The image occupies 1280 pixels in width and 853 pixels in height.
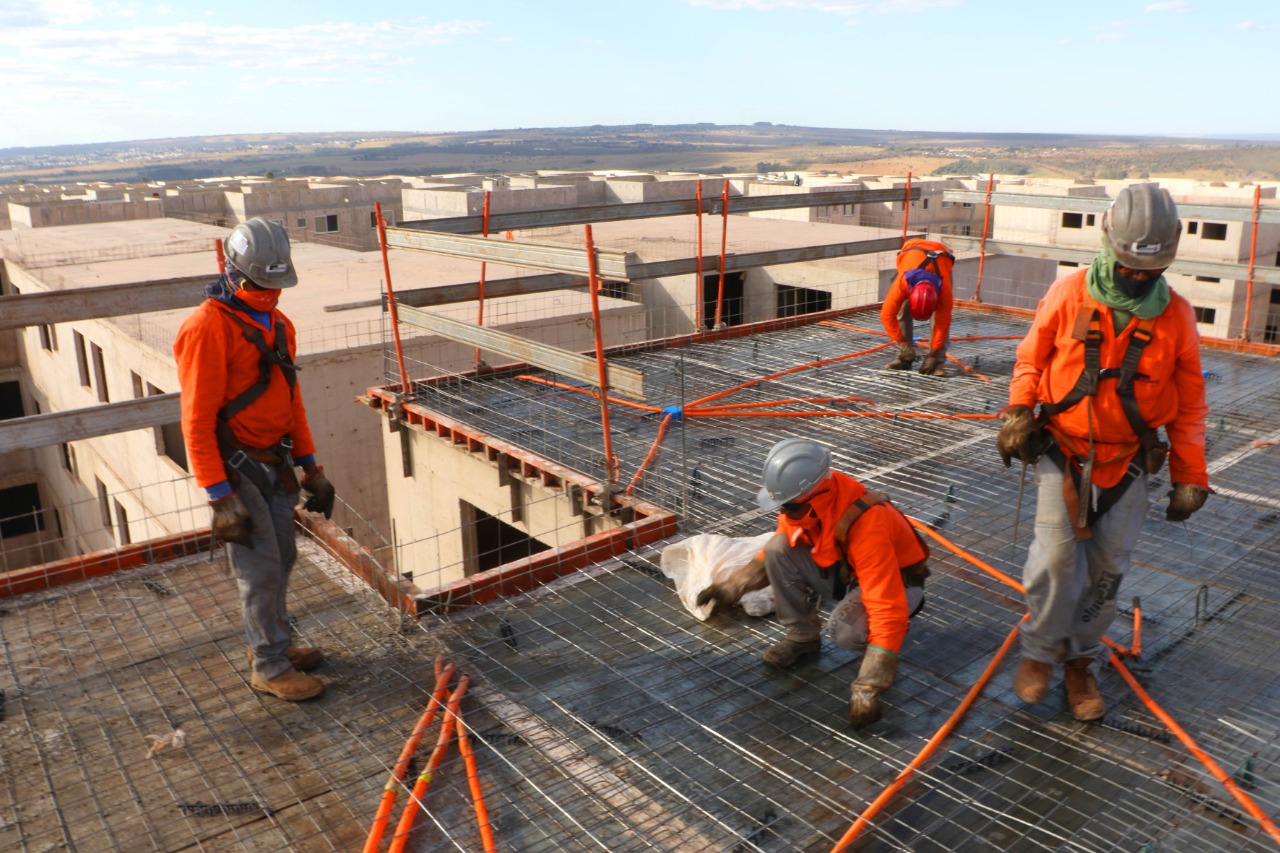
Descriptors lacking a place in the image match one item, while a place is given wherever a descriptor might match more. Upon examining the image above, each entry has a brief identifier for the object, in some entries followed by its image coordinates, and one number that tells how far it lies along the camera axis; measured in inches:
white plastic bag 215.6
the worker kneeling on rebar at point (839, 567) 167.8
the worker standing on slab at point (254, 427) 167.3
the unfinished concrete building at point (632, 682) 153.0
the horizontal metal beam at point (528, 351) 256.8
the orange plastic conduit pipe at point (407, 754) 148.0
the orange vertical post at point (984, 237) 502.6
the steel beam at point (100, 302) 258.1
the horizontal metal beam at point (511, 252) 249.4
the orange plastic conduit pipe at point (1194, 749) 146.9
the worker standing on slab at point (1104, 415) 155.2
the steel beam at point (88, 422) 249.9
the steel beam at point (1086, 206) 413.4
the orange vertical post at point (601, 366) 242.8
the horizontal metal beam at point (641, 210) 371.9
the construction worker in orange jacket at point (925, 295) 382.6
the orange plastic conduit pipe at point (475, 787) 145.9
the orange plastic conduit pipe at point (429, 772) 147.6
